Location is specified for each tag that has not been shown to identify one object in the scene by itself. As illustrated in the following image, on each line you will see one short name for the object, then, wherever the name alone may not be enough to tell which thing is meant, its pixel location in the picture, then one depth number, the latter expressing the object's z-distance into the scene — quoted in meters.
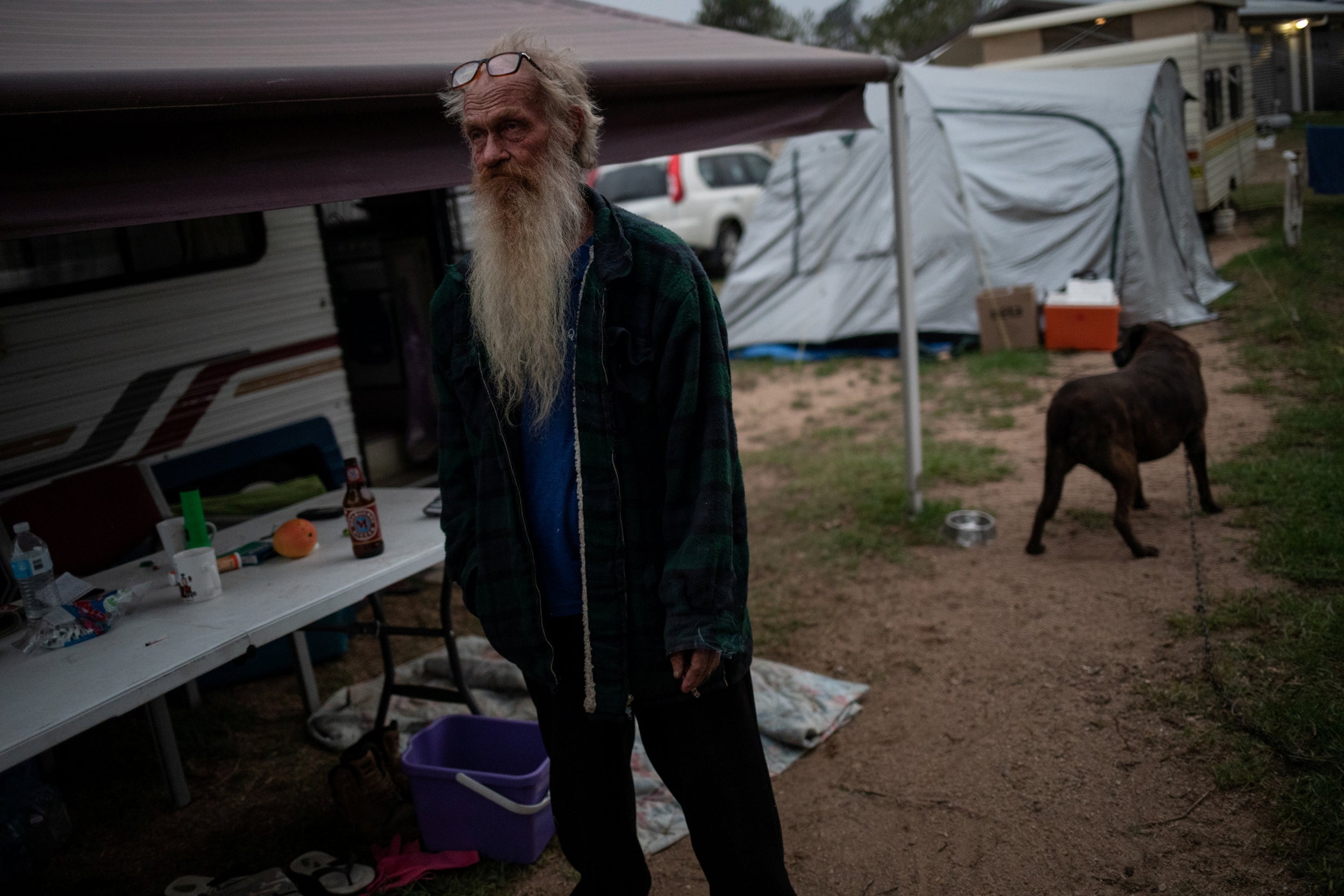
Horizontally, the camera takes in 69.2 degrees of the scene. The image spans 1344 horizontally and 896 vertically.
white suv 12.23
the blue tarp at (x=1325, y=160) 7.90
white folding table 2.16
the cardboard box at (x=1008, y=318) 8.27
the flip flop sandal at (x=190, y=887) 2.72
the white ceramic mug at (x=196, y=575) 2.73
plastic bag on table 2.50
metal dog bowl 4.75
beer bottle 2.95
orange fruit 3.03
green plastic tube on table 2.95
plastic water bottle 2.60
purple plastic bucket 2.76
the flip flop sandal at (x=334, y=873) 2.78
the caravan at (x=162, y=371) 3.84
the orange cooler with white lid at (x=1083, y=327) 7.89
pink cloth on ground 2.80
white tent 8.41
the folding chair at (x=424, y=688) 3.31
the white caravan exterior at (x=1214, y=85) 10.62
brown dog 4.12
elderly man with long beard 1.77
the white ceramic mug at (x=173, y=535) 3.00
